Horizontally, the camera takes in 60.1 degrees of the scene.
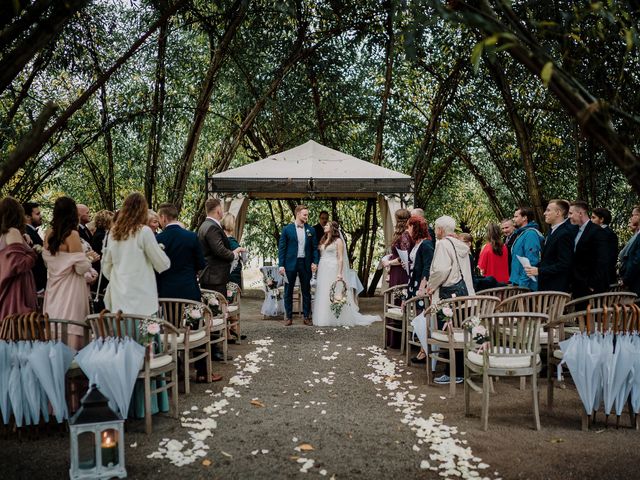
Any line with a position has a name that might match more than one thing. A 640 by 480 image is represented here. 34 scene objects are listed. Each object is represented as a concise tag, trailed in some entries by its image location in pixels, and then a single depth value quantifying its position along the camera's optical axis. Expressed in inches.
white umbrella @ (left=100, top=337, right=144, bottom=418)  146.8
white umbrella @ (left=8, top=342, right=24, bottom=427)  144.9
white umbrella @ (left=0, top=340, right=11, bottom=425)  144.9
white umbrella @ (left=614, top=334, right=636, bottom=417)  149.5
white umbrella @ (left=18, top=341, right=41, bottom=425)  144.7
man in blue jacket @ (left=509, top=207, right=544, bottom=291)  240.2
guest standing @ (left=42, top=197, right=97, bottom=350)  165.3
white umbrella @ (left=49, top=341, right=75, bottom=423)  146.6
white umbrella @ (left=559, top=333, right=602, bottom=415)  150.9
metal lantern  119.6
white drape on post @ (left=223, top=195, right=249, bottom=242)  383.6
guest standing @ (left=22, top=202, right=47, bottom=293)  240.7
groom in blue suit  327.3
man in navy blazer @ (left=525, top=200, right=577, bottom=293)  200.7
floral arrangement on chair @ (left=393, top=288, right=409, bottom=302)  260.3
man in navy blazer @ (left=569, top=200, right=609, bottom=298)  206.5
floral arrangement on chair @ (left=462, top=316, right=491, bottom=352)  160.9
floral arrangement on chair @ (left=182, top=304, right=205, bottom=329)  188.5
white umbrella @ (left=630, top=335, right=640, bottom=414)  149.6
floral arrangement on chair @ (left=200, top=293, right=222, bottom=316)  220.7
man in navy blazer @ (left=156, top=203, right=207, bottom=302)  191.9
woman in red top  290.0
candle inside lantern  122.9
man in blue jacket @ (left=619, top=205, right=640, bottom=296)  210.4
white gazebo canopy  372.8
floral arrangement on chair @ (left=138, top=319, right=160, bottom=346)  151.5
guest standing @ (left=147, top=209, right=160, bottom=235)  231.8
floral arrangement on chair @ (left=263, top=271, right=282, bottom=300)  360.8
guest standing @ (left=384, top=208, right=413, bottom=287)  273.1
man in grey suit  236.7
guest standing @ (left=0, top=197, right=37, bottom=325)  164.7
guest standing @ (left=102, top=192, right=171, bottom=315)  167.8
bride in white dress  331.6
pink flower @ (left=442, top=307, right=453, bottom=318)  187.9
